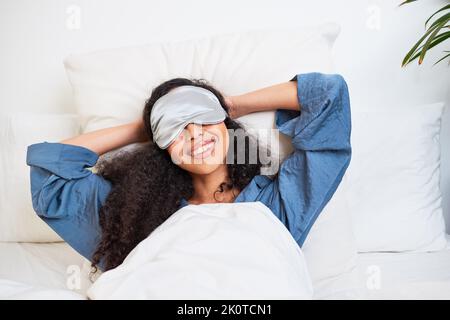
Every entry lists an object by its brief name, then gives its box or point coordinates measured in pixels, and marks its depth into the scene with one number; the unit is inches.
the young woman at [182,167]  41.5
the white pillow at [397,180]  48.4
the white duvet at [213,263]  28.0
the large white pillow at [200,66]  47.9
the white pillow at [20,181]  53.6
